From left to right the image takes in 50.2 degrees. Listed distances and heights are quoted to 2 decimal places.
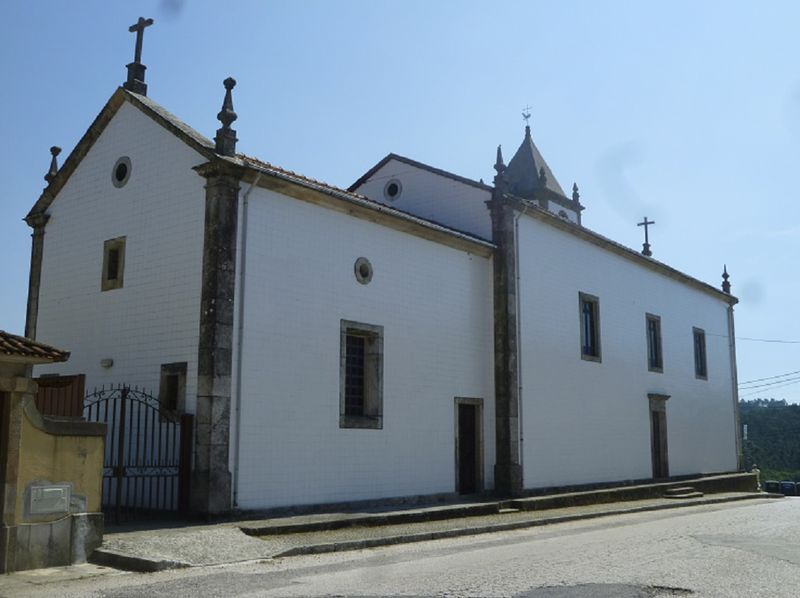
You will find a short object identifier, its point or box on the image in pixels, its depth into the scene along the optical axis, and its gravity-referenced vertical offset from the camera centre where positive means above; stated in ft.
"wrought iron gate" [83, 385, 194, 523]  45.78 -0.74
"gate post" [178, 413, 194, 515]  45.52 -1.16
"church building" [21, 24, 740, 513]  47.70 +8.22
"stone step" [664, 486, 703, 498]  76.48 -4.66
